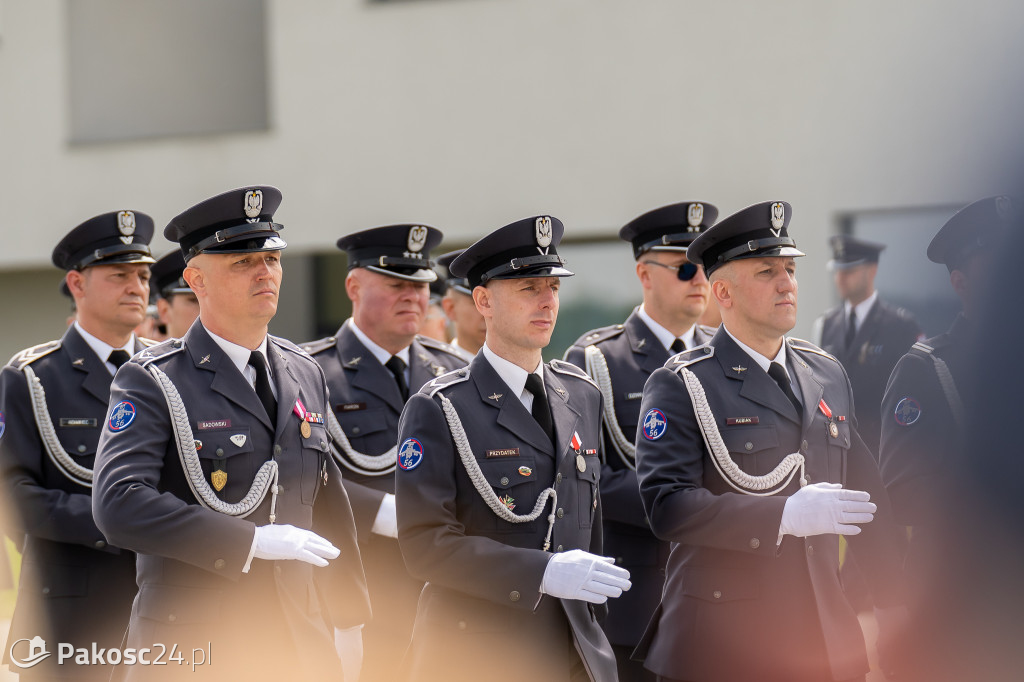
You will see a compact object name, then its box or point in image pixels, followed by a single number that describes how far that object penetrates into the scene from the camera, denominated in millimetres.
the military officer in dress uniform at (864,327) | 15078
